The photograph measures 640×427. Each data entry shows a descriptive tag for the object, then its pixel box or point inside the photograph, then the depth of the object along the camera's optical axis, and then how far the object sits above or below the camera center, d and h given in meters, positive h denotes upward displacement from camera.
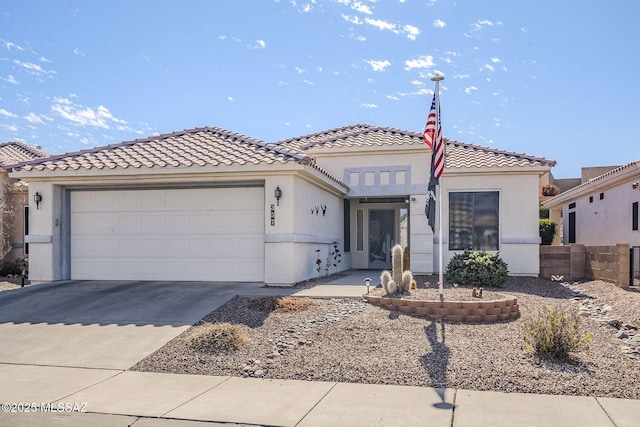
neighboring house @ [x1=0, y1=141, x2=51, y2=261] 19.11 +0.48
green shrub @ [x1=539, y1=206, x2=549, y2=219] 31.64 +0.96
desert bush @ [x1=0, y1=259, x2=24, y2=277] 18.38 -1.30
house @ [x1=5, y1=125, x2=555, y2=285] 13.00 +0.53
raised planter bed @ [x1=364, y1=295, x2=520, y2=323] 9.55 -1.42
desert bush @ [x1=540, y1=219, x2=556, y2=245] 24.70 -0.05
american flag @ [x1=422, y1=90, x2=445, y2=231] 10.82 +1.73
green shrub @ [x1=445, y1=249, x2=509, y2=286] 13.77 -1.05
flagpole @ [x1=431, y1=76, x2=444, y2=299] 10.72 +2.57
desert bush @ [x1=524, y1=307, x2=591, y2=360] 7.28 -1.47
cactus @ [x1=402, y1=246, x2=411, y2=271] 12.60 -0.72
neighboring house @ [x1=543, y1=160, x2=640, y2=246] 17.05 +0.76
